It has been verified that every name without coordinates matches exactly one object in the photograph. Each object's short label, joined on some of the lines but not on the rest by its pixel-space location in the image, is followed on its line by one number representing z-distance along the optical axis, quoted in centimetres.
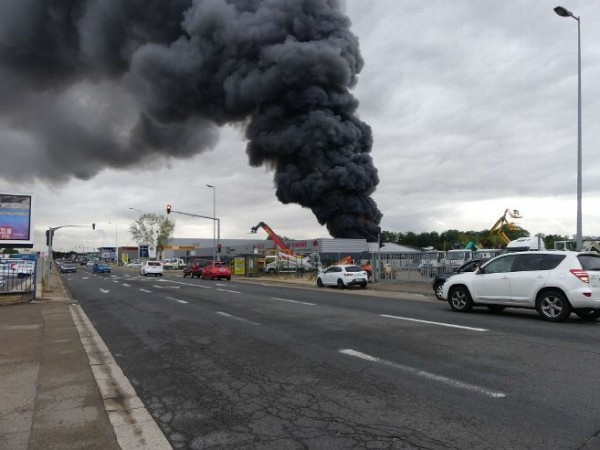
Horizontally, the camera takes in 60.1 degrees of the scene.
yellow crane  4375
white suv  1066
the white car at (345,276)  2586
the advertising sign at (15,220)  1855
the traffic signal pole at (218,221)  4704
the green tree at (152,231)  9150
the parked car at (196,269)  4128
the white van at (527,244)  2636
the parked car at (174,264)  7281
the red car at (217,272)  3747
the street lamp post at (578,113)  1723
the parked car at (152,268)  4447
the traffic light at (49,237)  3328
